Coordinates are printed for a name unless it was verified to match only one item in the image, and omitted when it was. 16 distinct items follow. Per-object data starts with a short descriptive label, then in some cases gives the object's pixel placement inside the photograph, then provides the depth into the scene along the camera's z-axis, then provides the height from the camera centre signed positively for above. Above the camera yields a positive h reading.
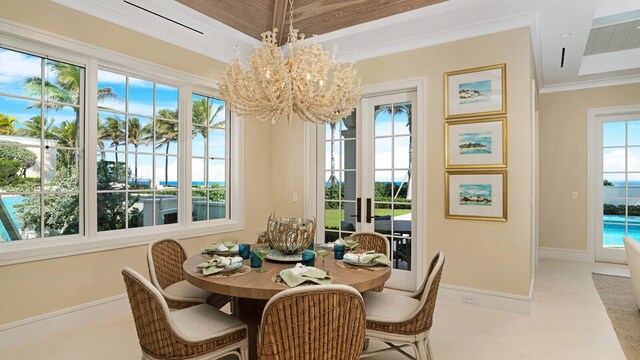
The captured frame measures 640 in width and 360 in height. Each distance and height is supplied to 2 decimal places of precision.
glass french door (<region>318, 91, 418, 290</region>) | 4.05 +0.02
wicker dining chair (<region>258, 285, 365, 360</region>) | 1.40 -0.59
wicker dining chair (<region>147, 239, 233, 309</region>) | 2.31 -0.76
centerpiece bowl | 2.25 -0.36
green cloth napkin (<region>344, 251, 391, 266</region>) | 2.22 -0.52
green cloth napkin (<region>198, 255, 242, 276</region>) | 1.99 -0.51
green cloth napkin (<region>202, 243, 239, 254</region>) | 2.51 -0.51
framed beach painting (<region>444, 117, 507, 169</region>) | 3.44 +0.37
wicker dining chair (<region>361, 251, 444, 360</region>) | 1.98 -0.83
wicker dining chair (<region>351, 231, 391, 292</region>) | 2.95 -0.54
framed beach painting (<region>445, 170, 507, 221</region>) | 3.44 -0.16
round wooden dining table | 1.76 -0.56
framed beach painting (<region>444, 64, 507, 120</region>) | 3.44 +0.90
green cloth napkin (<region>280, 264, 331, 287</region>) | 1.78 -0.51
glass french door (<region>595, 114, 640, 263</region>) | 5.36 -0.07
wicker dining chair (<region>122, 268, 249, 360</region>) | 1.66 -0.79
